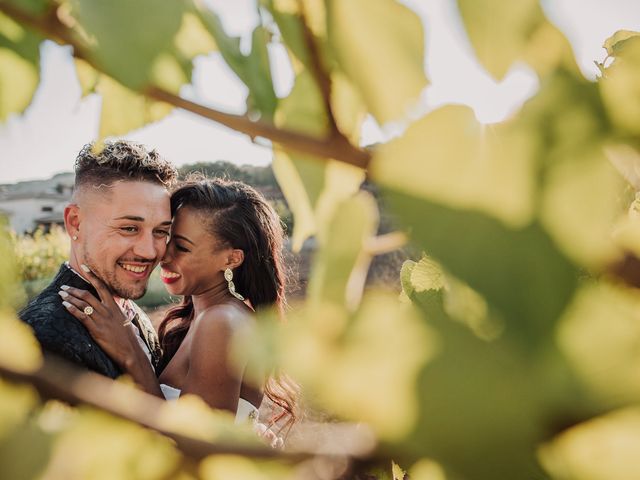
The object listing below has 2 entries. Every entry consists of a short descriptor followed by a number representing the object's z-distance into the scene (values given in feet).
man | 3.36
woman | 3.15
